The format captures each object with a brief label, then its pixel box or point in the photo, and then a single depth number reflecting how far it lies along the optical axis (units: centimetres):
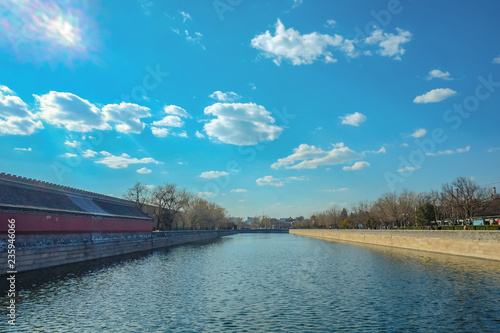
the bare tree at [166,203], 9350
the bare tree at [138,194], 9394
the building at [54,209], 3019
